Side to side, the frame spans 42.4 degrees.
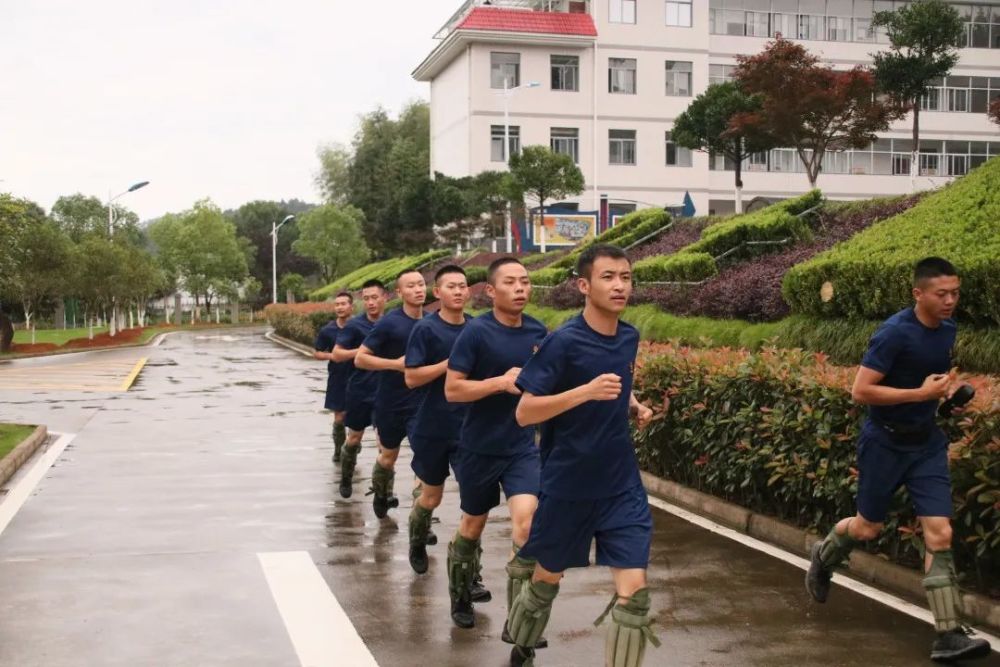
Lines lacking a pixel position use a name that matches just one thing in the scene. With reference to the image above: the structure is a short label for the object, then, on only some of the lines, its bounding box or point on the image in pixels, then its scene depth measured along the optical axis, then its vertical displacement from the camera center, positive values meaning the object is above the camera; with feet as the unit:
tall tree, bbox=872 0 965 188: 124.77 +22.76
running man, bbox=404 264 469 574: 25.08 -2.18
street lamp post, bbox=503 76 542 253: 146.67 +19.12
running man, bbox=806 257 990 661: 20.40 -2.27
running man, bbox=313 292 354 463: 42.91 -2.78
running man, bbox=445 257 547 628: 21.44 -2.52
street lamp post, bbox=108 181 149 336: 178.81 -2.62
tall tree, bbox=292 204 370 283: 234.17 +8.57
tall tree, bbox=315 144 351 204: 284.20 +24.92
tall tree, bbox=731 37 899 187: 101.96 +14.24
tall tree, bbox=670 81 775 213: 111.34 +14.11
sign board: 136.15 +5.78
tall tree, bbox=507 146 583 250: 135.54 +11.35
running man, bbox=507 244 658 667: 17.54 -2.30
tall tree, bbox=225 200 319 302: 315.99 +12.35
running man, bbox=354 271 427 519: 30.71 -1.82
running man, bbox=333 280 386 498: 37.68 -3.22
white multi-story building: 173.47 +26.76
